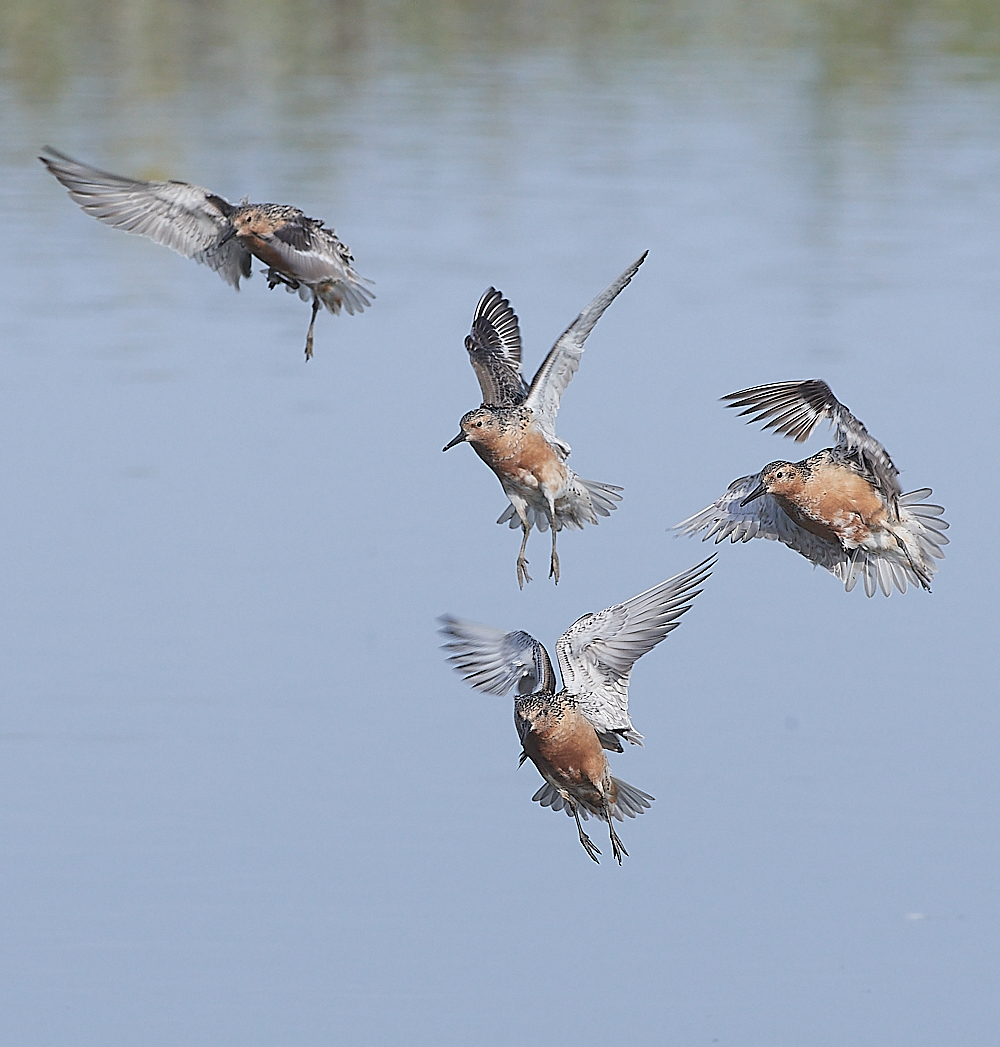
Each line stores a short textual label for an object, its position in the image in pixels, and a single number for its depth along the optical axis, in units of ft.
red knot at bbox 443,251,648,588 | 62.28
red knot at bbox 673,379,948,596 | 59.88
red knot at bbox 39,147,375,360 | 62.23
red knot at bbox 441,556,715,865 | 58.44
